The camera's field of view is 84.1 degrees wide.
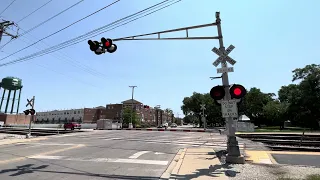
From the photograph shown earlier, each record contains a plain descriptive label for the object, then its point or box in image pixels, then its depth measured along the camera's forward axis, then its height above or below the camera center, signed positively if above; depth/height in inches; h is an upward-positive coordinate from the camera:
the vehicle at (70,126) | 1175.0 -35.3
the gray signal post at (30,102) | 721.0 +75.7
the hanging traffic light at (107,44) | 286.4 +121.3
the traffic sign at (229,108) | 260.3 +14.4
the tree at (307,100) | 1404.8 +133.5
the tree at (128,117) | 2644.8 +44.6
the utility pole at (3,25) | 610.7 +331.4
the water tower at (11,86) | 2551.3 +513.1
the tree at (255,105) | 2386.4 +161.2
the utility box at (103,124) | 1311.3 -29.1
